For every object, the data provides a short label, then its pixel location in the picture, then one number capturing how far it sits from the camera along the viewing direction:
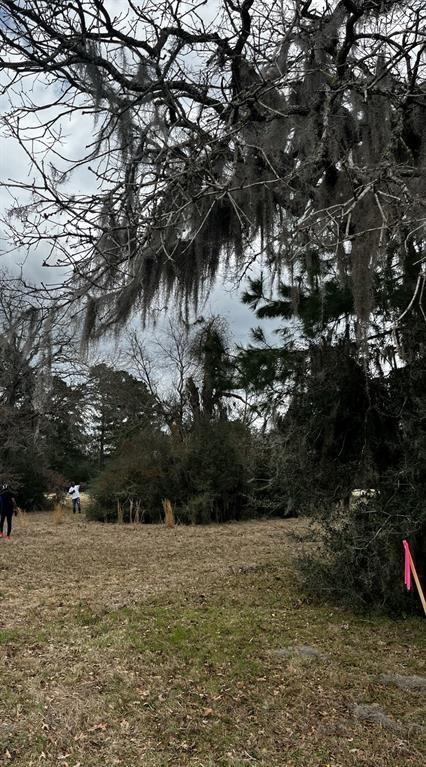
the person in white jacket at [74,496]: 19.84
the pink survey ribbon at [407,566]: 3.19
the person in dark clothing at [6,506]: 12.16
